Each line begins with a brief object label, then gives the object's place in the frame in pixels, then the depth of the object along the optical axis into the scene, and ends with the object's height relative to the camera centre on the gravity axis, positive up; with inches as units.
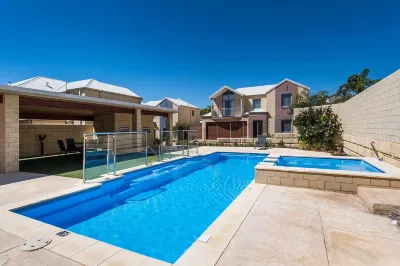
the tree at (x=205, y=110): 1944.5 +222.6
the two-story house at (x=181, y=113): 1197.7 +124.3
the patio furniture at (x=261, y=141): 650.2 -25.8
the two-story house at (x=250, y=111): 936.9 +103.0
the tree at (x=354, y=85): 1077.5 +256.7
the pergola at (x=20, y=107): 311.6 +53.2
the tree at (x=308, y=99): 861.2 +142.8
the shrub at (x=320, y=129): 533.6 +9.9
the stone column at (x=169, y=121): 698.2 +40.4
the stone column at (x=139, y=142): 436.1 -20.3
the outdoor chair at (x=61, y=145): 508.8 -29.1
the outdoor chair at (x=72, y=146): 483.6 -30.5
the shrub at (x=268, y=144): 677.8 -37.8
